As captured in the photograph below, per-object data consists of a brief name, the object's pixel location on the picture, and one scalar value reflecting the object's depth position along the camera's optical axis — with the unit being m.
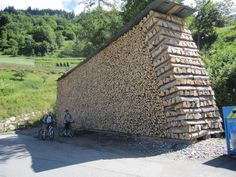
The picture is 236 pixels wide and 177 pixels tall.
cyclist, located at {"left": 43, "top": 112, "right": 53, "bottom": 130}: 9.54
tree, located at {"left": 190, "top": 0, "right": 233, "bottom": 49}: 19.16
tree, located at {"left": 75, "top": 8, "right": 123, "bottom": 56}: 16.67
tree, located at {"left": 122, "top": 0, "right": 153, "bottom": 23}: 12.70
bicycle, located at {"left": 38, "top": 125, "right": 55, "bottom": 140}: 8.98
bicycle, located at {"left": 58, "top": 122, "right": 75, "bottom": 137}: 9.19
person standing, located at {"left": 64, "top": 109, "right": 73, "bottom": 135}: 9.47
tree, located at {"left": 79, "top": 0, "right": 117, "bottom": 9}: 17.57
